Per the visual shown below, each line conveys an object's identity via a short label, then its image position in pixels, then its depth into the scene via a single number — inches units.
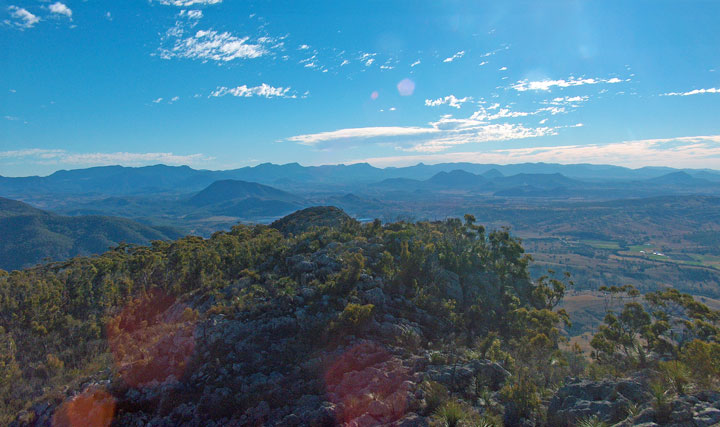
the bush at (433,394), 487.4
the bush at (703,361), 507.2
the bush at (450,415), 438.0
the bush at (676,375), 448.8
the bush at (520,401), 493.4
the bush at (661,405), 384.6
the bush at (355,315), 701.3
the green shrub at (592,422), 395.5
